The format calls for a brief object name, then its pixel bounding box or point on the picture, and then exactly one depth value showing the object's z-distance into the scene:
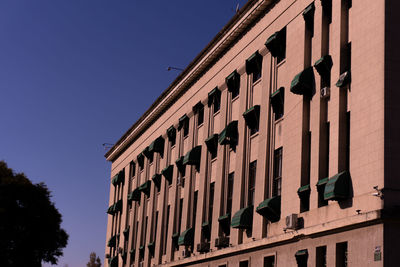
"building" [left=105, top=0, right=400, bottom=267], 20.41
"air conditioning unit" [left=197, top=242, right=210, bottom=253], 32.59
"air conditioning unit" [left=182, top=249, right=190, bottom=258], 35.64
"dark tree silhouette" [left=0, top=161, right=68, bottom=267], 49.22
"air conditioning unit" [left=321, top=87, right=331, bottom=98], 23.53
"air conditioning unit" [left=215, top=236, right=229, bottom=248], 30.67
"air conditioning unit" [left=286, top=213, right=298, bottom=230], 23.80
